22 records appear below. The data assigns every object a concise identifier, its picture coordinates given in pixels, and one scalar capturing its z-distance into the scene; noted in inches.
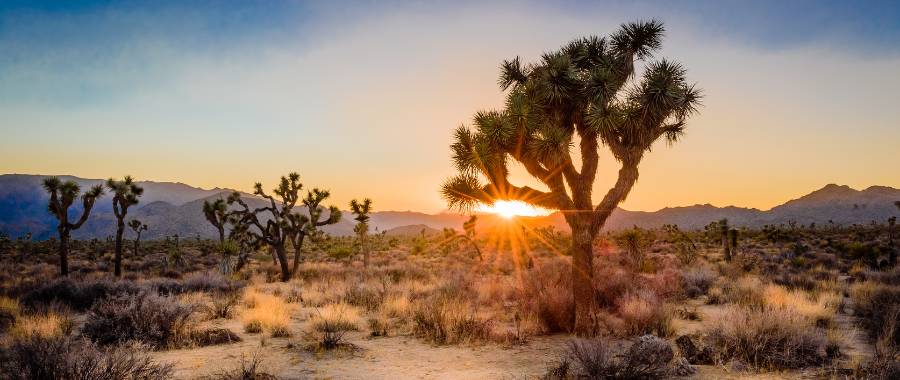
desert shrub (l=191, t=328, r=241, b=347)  366.9
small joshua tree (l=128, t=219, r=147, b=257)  1695.0
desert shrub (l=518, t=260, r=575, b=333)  401.4
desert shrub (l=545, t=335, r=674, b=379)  249.6
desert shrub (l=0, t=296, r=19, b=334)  412.5
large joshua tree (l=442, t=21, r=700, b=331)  347.6
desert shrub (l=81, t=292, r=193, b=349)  350.6
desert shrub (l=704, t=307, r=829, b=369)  278.1
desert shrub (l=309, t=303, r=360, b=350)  353.7
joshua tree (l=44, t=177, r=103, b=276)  881.5
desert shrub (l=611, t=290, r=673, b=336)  376.5
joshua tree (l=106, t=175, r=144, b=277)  932.9
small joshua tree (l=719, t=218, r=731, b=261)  991.6
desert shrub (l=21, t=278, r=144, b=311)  534.9
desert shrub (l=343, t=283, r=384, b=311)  546.7
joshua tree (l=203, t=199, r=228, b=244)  1450.5
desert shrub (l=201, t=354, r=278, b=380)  254.8
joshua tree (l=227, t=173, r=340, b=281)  941.2
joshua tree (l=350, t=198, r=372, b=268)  1291.8
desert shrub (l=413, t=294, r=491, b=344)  372.8
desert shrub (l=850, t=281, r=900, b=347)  312.2
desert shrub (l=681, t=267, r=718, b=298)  591.5
